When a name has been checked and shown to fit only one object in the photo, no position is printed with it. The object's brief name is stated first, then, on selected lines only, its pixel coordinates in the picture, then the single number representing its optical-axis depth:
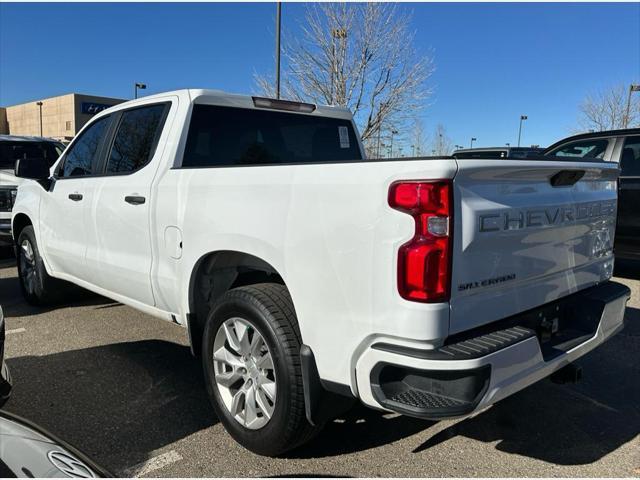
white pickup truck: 2.08
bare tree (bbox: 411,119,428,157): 29.79
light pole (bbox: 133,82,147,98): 35.44
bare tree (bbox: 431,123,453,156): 35.76
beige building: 47.94
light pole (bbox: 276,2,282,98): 14.00
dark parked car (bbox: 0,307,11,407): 2.75
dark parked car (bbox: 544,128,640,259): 6.50
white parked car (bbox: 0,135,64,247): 7.52
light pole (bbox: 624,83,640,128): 24.09
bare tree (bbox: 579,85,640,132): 26.77
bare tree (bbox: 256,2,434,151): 15.88
